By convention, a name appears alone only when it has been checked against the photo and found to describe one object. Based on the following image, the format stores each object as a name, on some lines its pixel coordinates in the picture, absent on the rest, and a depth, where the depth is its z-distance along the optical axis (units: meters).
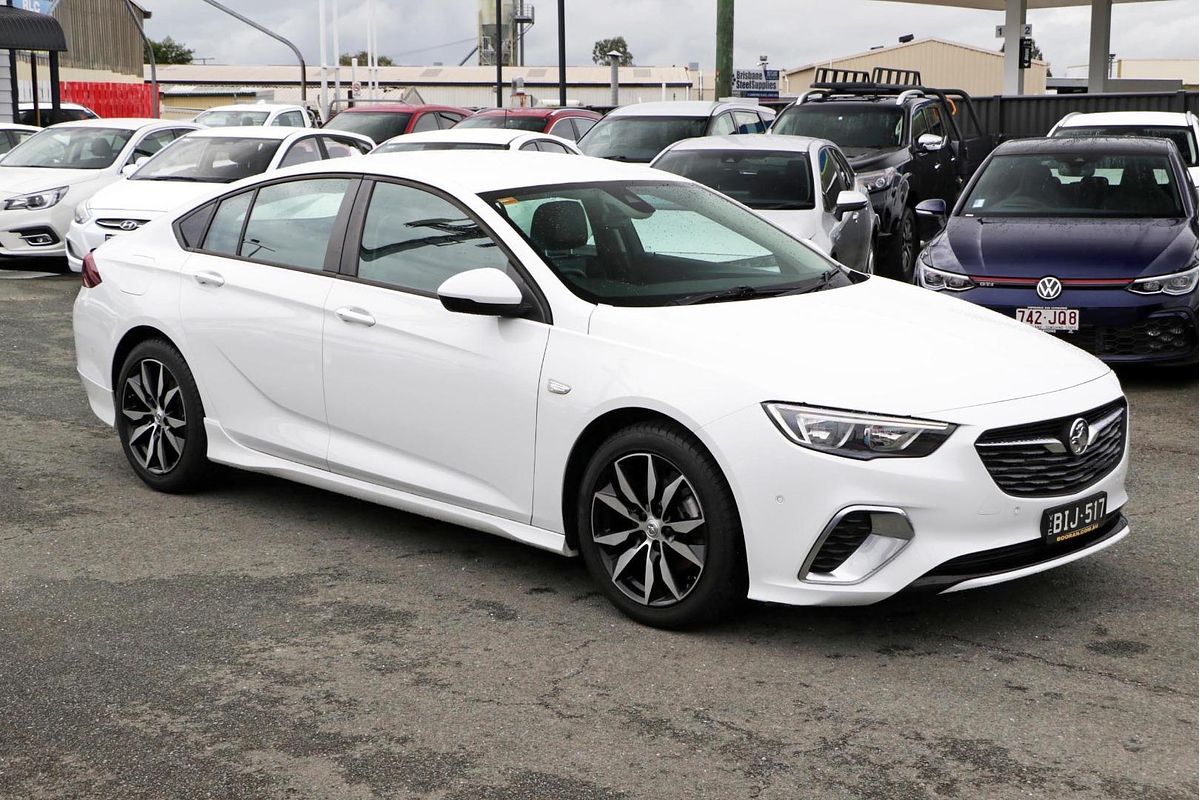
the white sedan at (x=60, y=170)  15.24
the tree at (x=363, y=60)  130.64
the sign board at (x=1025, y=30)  36.84
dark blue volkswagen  8.59
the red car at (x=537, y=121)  20.19
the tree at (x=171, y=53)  125.69
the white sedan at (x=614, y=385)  4.39
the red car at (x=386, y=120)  20.31
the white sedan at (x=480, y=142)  14.80
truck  14.38
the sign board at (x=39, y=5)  37.09
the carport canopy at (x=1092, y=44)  36.47
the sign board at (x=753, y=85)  39.88
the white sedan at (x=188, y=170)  13.40
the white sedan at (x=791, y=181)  11.43
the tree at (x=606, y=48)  147.00
